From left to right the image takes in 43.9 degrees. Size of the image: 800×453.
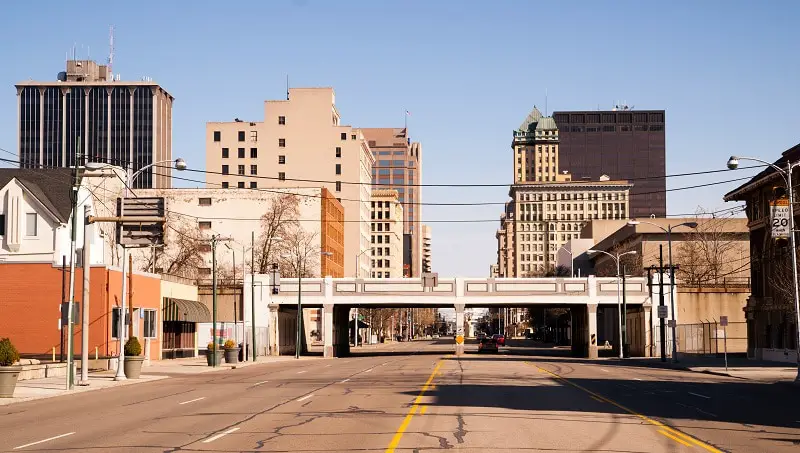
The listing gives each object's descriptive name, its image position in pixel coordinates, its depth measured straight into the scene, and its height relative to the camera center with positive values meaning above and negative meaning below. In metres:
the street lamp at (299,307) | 76.43 -0.80
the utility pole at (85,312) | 37.12 -0.52
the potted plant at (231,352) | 60.04 -3.30
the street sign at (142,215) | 38.88 +3.26
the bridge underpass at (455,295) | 83.62 +0.17
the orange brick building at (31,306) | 52.50 -0.40
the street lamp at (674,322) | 60.84 -1.25
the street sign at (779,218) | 39.72 +3.10
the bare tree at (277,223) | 111.62 +8.80
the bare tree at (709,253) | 113.69 +5.02
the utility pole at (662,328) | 64.50 -2.17
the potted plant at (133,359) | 42.47 -2.61
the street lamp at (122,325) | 39.53 -1.10
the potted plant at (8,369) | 30.06 -2.15
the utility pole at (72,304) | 34.56 -0.20
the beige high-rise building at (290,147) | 155.00 +23.67
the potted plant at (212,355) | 55.84 -3.24
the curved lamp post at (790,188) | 39.62 +4.26
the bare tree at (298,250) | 113.00 +5.35
